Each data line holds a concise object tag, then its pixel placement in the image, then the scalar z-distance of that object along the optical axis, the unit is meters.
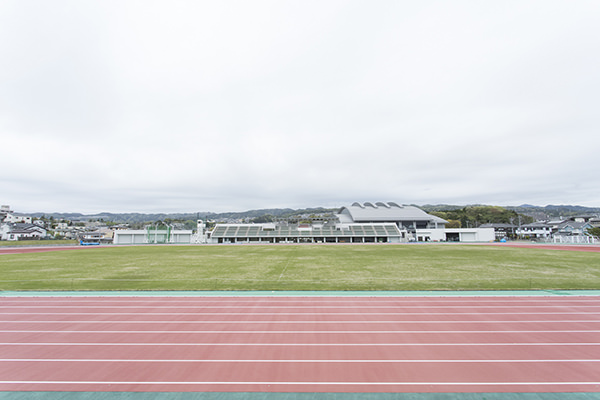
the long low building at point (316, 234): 69.44
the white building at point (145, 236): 70.25
